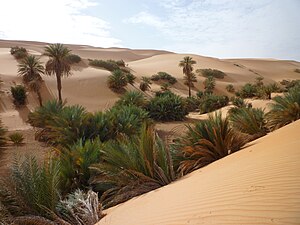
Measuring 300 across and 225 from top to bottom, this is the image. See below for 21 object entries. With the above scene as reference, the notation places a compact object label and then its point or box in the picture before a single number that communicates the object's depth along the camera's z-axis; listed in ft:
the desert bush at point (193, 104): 95.93
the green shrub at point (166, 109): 69.31
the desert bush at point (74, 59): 122.13
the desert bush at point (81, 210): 12.82
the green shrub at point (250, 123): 31.04
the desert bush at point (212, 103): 82.74
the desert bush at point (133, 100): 69.26
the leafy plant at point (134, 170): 16.77
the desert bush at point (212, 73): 172.74
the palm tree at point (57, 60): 82.07
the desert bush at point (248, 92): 102.44
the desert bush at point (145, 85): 111.65
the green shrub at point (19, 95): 79.61
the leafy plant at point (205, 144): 21.17
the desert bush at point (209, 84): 140.17
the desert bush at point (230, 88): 147.27
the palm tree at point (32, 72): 80.02
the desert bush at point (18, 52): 126.16
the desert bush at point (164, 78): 140.80
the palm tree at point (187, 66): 124.26
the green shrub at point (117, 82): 100.73
